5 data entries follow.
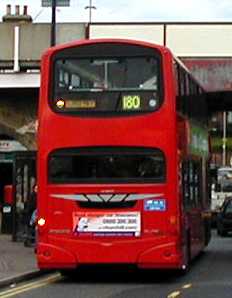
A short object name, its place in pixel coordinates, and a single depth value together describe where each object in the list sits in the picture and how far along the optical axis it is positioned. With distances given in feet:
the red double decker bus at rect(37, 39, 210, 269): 52.65
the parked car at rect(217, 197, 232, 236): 110.32
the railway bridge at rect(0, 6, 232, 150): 98.68
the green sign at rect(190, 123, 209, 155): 62.94
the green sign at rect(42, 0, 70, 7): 79.51
